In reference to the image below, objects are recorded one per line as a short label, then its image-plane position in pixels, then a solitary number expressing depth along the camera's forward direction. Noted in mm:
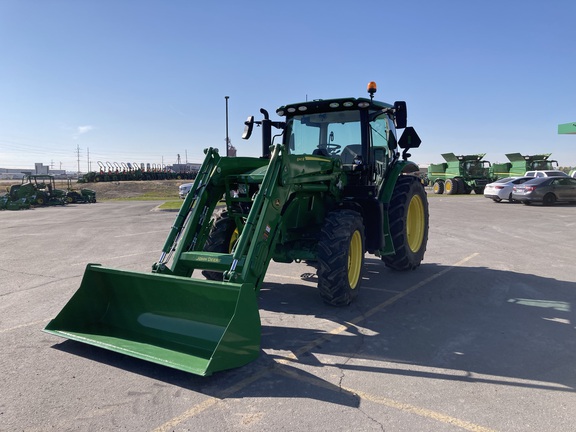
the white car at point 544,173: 26812
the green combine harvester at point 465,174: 32219
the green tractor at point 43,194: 27375
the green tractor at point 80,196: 30094
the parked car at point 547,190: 21672
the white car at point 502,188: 23522
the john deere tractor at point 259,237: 4078
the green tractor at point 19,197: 25656
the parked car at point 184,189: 27370
